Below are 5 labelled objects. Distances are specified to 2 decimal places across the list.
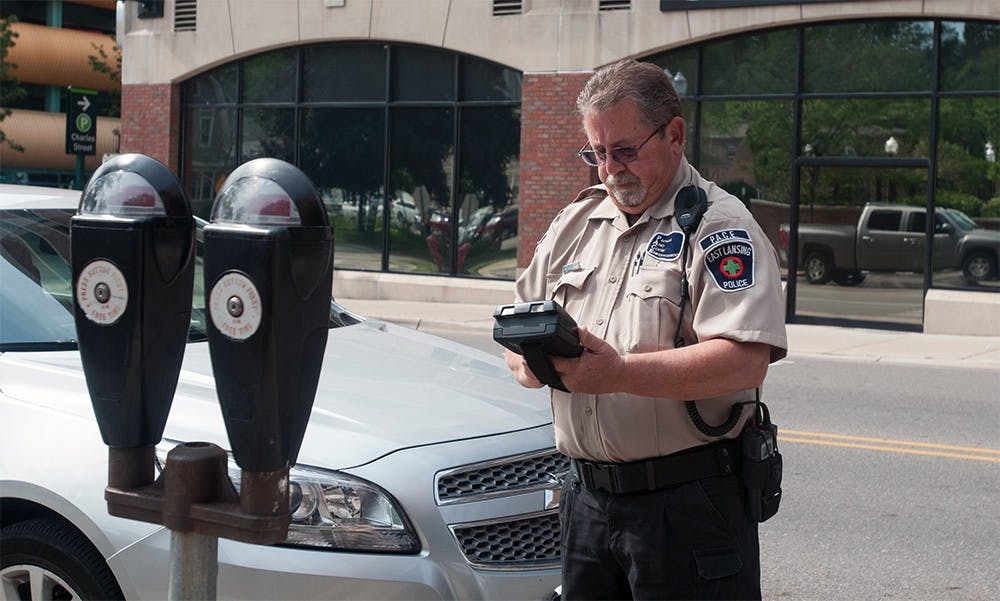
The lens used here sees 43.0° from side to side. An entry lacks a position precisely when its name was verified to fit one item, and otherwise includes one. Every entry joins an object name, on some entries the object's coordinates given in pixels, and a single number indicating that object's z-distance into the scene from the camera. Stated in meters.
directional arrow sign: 18.45
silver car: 3.43
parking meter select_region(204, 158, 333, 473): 2.24
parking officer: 2.78
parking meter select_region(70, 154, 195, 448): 2.42
